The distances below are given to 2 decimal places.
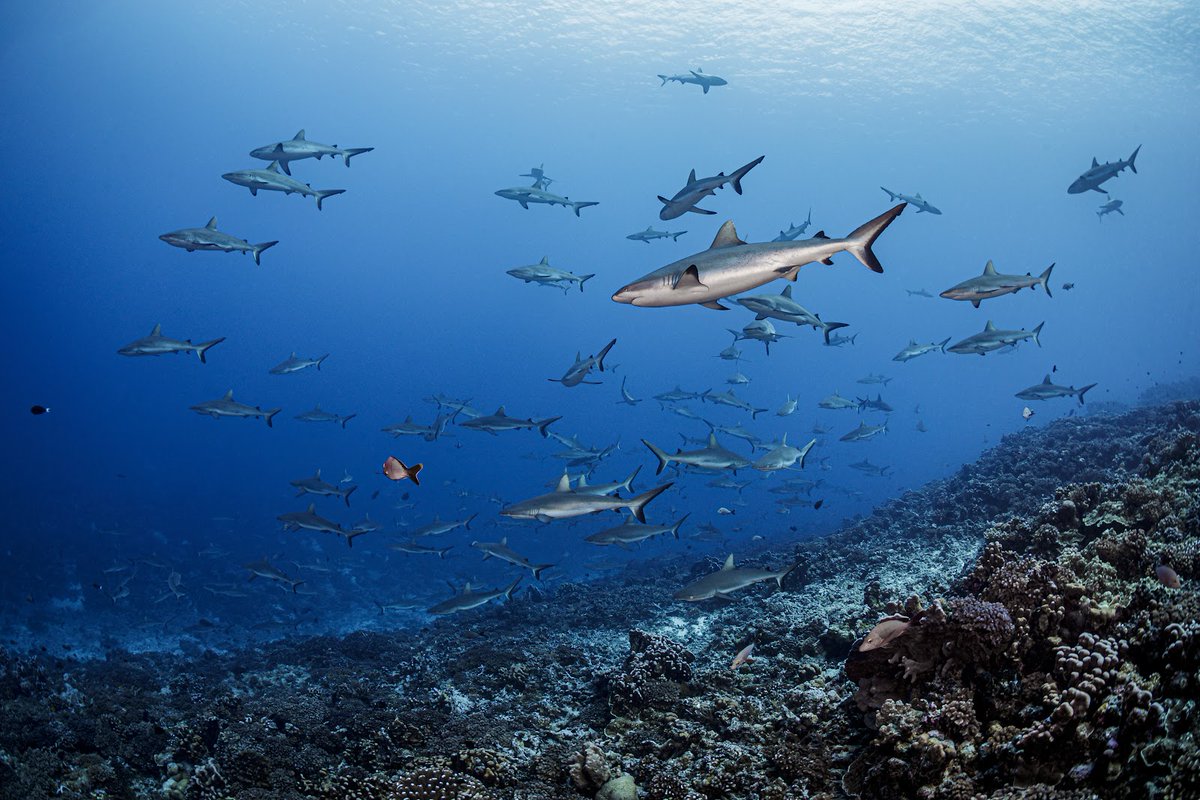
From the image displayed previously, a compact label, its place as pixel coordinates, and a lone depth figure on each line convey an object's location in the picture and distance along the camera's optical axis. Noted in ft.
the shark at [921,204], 61.07
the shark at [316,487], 52.44
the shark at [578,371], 35.15
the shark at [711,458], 34.99
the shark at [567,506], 23.57
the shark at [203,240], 38.52
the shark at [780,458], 37.24
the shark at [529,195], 62.64
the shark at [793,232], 46.72
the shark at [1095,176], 49.08
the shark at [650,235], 66.57
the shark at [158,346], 43.18
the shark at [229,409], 47.83
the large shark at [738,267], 13.15
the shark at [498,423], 47.21
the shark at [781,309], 27.32
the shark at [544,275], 51.34
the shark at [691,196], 31.96
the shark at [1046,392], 46.38
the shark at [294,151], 46.37
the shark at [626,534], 30.68
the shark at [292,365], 56.90
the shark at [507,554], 35.29
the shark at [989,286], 27.68
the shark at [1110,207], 75.87
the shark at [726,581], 27.22
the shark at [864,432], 55.93
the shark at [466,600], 37.70
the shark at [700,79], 72.74
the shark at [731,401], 61.00
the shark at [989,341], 37.78
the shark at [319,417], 67.65
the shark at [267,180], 42.57
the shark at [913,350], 50.44
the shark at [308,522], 43.32
